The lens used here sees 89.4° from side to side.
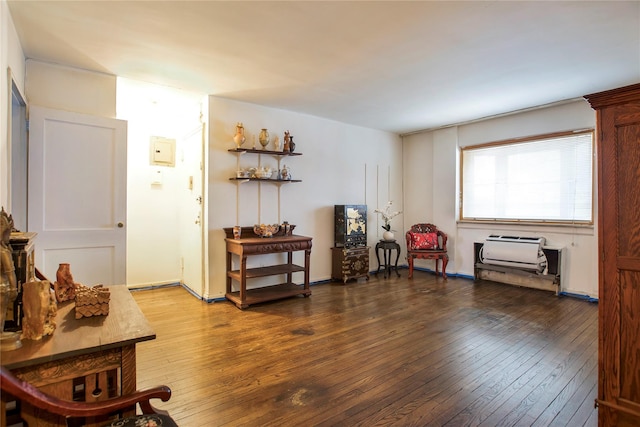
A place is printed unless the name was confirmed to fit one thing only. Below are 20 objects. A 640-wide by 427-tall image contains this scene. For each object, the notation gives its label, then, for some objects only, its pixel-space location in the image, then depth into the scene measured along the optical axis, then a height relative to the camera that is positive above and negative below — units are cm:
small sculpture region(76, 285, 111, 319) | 142 -39
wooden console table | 392 -73
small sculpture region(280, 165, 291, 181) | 466 +59
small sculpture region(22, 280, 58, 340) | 115 -34
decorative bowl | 432 -20
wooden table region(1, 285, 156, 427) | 105 -51
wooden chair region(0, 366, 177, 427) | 90 -64
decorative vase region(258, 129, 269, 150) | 442 +106
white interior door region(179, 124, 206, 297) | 433 +5
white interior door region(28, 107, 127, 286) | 300 +21
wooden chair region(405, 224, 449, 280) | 547 -50
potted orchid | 567 -3
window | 435 +54
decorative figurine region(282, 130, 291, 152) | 465 +105
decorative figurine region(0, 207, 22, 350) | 110 -25
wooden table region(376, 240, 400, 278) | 563 -65
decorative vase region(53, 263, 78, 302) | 161 -35
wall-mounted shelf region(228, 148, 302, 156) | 429 +87
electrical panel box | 494 +99
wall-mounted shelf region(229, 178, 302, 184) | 431 +49
